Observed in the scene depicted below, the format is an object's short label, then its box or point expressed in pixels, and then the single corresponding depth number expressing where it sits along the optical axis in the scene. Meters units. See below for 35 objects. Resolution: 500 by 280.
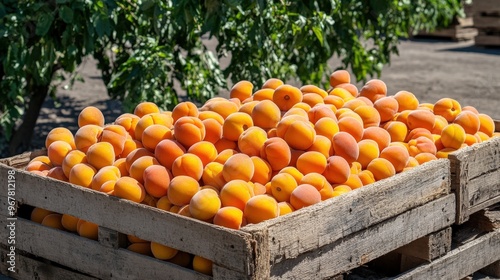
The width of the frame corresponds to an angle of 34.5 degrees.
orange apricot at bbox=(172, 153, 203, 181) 2.69
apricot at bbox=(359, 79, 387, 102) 3.44
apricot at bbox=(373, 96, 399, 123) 3.25
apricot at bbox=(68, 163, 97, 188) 2.81
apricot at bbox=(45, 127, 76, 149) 3.15
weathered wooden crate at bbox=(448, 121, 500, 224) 3.01
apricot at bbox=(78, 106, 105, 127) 3.25
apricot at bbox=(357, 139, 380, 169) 2.93
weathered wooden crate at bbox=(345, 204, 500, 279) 2.96
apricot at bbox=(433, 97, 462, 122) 3.38
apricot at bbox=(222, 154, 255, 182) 2.64
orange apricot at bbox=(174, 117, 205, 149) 2.83
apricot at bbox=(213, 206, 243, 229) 2.48
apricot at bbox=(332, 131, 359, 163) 2.85
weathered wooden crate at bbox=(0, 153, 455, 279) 2.36
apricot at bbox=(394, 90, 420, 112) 3.37
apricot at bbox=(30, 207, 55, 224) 3.00
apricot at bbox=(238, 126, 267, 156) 2.79
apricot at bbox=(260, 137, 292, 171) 2.74
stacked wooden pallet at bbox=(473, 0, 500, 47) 10.99
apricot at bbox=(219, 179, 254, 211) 2.56
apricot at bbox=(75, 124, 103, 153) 3.02
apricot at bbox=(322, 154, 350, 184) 2.75
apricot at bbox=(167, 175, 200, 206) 2.59
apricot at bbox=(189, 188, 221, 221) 2.51
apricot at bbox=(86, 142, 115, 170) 2.87
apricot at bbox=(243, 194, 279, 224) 2.48
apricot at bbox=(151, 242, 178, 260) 2.58
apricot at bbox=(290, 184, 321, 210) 2.58
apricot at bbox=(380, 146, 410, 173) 2.92
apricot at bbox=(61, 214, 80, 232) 2.88
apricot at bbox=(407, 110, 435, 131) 3.20
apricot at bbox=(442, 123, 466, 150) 3.12
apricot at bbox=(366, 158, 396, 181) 2.86
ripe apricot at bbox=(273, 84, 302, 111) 3.20
